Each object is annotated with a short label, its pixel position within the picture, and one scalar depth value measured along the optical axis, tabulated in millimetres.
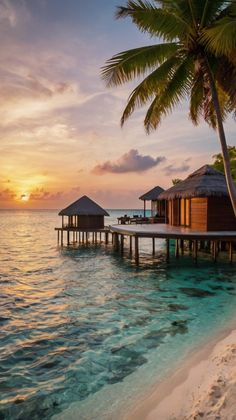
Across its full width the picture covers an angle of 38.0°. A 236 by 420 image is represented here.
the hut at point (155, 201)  30953
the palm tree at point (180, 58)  9008
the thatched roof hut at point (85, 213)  29109
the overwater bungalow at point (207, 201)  18000
